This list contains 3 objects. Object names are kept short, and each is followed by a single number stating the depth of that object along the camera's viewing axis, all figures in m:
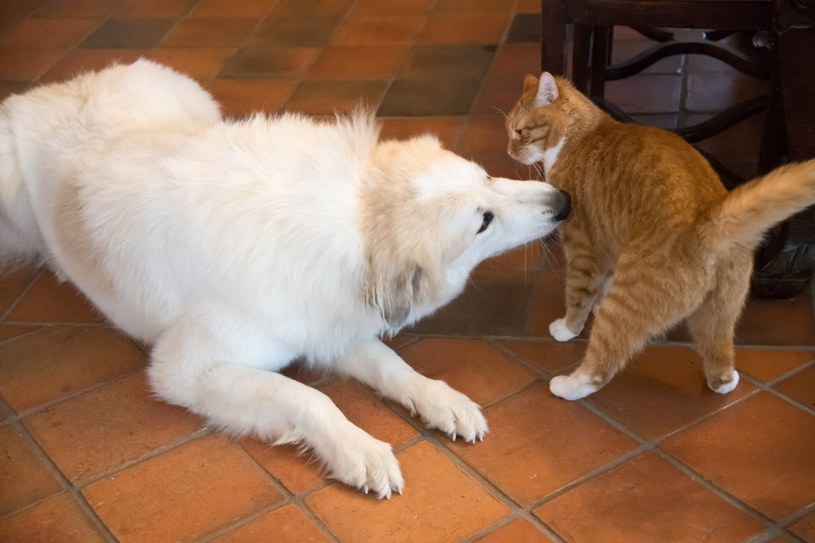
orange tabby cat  2.23
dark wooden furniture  2.46
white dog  2.32
